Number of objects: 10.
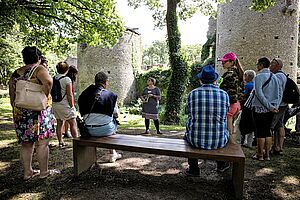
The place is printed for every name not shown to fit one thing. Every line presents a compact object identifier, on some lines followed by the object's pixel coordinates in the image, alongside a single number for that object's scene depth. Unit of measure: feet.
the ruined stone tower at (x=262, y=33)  49.98
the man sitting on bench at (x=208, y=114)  9.23
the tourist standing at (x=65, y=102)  13.97
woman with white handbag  9.73
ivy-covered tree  37.01
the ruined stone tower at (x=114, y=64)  71.46
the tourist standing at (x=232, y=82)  12.24
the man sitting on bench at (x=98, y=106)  10.97
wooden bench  8.67
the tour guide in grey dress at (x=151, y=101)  20.92
